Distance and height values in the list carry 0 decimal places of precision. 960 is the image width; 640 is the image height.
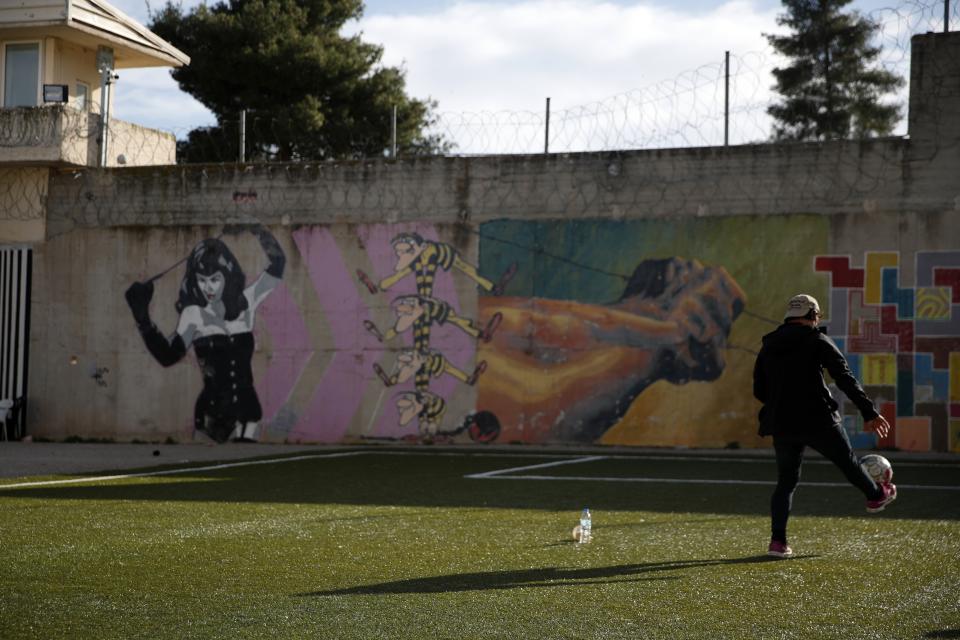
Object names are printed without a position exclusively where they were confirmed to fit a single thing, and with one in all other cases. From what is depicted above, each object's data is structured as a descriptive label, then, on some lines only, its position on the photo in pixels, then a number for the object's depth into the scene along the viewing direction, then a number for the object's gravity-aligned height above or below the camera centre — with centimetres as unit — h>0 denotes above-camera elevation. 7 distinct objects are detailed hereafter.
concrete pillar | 1906 +416
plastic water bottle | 878 -126
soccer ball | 828 -74
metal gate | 2367 +22
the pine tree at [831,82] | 4316 +970
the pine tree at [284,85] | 3916 +836
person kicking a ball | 809 -36
